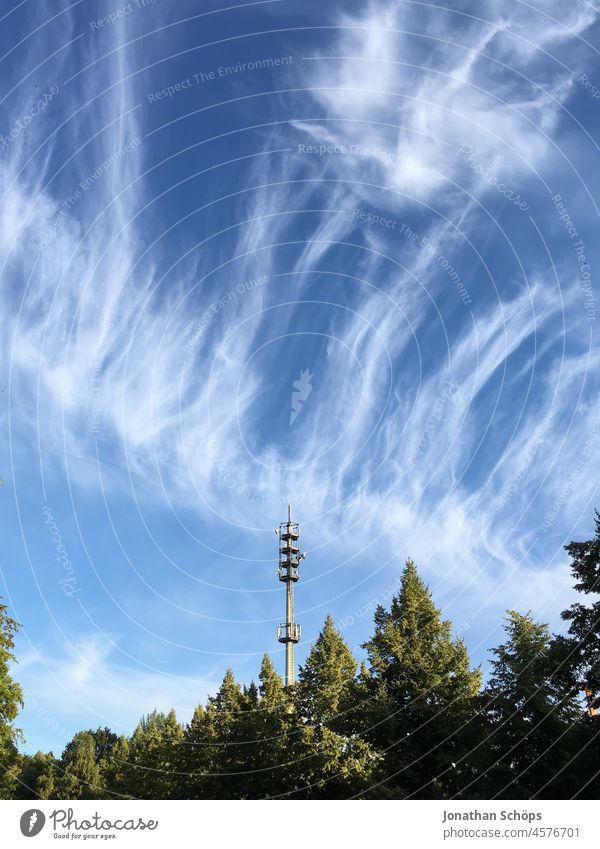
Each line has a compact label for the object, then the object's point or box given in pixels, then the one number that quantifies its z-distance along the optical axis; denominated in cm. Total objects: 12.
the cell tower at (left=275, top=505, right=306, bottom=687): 6306
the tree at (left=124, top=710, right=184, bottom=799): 5384
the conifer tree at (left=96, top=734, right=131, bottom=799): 6454
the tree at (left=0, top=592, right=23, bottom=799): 3644
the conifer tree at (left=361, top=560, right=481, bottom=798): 3425
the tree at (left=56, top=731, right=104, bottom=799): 7661
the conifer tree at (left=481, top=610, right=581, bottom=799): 3056
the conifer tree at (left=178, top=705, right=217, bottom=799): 4708
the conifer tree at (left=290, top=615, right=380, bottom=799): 3644
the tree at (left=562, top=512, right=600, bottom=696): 2958
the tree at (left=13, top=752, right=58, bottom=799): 7856
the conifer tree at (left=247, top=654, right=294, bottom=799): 3947
